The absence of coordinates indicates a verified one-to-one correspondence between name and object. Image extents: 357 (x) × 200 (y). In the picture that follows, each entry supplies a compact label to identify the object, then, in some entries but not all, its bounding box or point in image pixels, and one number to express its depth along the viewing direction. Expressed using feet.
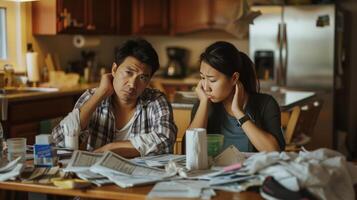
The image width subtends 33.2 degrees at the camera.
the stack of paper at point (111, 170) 6.15
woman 8.11
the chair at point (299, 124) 11.50
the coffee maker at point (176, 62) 21.36
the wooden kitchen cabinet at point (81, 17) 16.70
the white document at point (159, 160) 7.00
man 8.29
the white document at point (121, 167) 6.41
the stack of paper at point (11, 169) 6.39
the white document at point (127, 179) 6.02
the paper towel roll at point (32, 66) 16.47
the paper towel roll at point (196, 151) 6.72
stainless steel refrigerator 18.42
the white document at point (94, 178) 6.11
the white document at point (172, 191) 5.65
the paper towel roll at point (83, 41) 18.94
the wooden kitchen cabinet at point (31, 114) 13.26
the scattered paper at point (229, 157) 6.95
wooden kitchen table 5.70
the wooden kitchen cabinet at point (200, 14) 20.71
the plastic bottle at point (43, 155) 6.95
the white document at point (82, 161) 6.59
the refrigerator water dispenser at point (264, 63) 19.07
